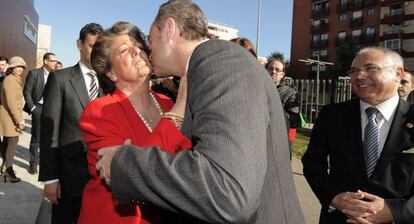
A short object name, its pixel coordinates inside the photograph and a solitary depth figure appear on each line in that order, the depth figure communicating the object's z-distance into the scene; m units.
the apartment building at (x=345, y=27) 47.19
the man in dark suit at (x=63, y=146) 2.94
